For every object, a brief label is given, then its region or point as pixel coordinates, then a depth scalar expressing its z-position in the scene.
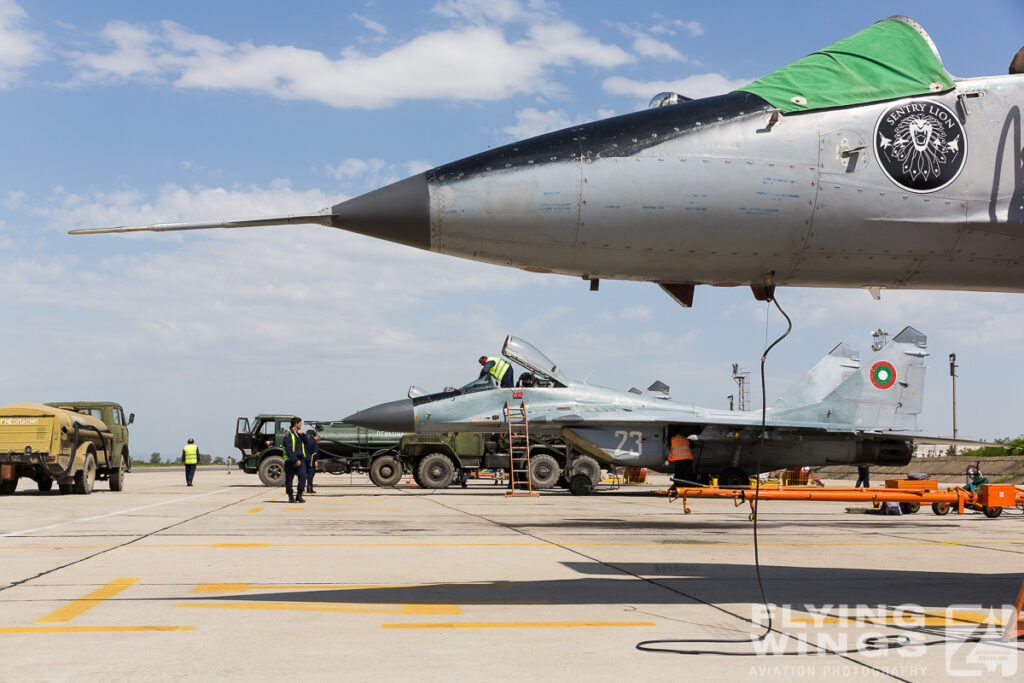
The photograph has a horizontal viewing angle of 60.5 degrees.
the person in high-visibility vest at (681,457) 16.52
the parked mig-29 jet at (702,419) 20.95
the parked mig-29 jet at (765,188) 5.15
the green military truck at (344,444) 26.08
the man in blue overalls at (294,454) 17.45
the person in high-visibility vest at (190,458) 27.45
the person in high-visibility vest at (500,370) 21.56
